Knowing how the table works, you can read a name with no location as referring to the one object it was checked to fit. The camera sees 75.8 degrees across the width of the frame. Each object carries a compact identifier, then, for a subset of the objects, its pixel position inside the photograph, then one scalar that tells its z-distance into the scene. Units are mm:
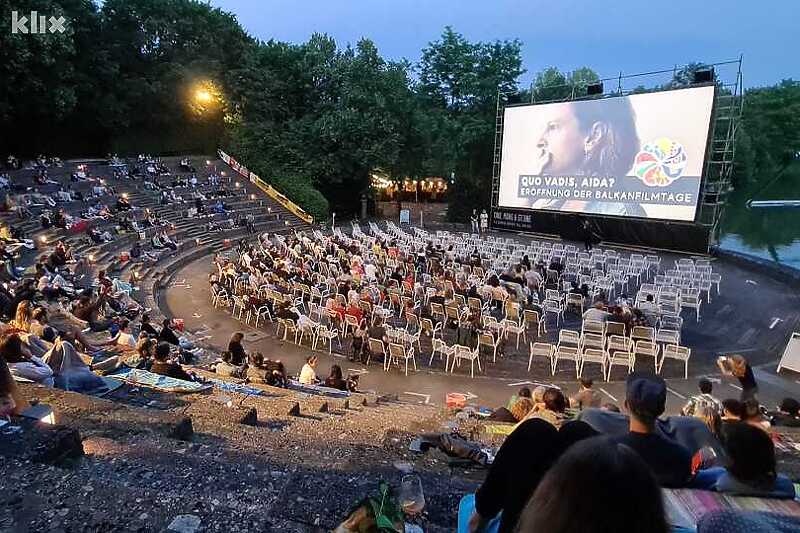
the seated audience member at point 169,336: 8852
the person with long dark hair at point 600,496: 1047
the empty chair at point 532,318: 10712
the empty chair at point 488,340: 9445
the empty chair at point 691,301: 11938
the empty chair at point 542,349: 9016
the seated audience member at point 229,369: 8055
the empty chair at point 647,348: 8969
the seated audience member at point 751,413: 4496
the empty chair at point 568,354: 8908
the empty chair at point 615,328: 9711
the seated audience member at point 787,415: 5961
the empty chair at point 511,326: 10157
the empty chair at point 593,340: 9157
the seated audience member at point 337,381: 8070
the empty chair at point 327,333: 10344
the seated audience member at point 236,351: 8695
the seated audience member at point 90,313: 9841
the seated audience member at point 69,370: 5824
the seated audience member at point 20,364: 5453
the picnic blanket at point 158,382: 6421
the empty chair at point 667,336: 9234
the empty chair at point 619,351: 8805
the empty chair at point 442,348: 9195
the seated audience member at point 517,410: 4732
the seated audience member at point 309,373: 8266
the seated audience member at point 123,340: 8648
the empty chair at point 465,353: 8996
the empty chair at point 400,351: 9253
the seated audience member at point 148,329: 8938
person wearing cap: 2658
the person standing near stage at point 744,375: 6480
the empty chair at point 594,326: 9867
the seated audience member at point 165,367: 6828
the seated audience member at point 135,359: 6785
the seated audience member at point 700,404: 4586
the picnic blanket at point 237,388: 6965
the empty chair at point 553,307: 11469
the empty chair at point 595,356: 8648
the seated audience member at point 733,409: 4508
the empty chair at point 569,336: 9282
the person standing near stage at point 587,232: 21656
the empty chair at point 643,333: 9281
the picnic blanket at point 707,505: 2234
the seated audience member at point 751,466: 2410
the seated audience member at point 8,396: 4020
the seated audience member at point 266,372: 7746
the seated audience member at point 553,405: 3802
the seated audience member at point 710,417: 4312
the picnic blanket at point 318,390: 7668
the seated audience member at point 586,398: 5766
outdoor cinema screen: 16484
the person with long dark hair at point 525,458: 1930
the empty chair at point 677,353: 8797
